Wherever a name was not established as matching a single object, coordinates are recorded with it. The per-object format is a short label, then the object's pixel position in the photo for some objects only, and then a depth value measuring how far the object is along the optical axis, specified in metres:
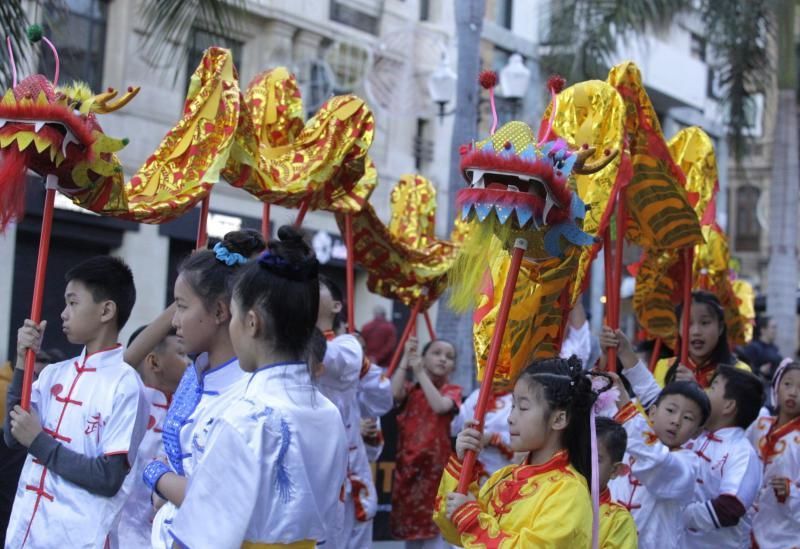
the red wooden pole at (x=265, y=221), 5.43
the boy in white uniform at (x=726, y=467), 5.49
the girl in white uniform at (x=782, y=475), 6.13
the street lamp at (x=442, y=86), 12.79
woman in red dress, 7.71
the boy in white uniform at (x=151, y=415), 4.81
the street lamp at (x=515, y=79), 12.52
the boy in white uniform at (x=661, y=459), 4.93
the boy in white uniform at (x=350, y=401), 5.85
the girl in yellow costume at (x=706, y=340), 6.28
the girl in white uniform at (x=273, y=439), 2.90
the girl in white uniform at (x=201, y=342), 3.45
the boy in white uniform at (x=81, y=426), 4.01
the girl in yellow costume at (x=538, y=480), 3.65
